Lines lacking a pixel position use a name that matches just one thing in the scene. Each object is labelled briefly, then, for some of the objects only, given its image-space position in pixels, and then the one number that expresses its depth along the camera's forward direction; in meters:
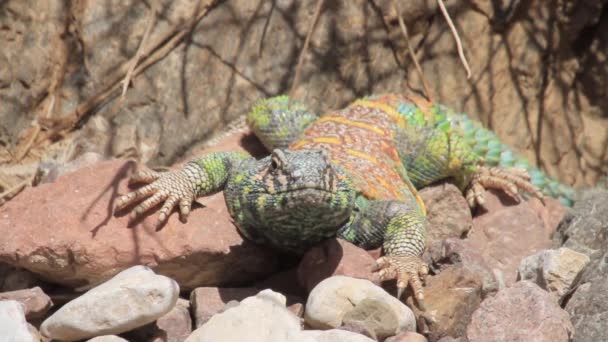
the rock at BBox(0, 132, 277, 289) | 8.67
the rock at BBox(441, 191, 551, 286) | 10.60
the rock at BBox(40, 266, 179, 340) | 7.51
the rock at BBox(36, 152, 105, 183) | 11.02
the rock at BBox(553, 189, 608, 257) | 9.84
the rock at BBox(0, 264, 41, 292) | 9.21
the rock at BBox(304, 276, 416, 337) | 8.06
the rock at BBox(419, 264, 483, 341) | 8.34
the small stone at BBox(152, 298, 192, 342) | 8.23
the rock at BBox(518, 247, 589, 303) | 8.85
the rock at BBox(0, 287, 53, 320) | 8.13
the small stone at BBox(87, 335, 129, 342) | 7.52
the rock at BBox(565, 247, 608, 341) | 8.05
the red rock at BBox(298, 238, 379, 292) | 9.01
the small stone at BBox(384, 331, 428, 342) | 7.81
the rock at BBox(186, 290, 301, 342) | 7.34
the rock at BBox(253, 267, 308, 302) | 9.46
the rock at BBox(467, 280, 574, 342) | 7.89
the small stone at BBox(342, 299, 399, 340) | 7.96
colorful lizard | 8.84
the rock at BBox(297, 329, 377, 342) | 7.41
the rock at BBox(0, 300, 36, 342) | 7.29
